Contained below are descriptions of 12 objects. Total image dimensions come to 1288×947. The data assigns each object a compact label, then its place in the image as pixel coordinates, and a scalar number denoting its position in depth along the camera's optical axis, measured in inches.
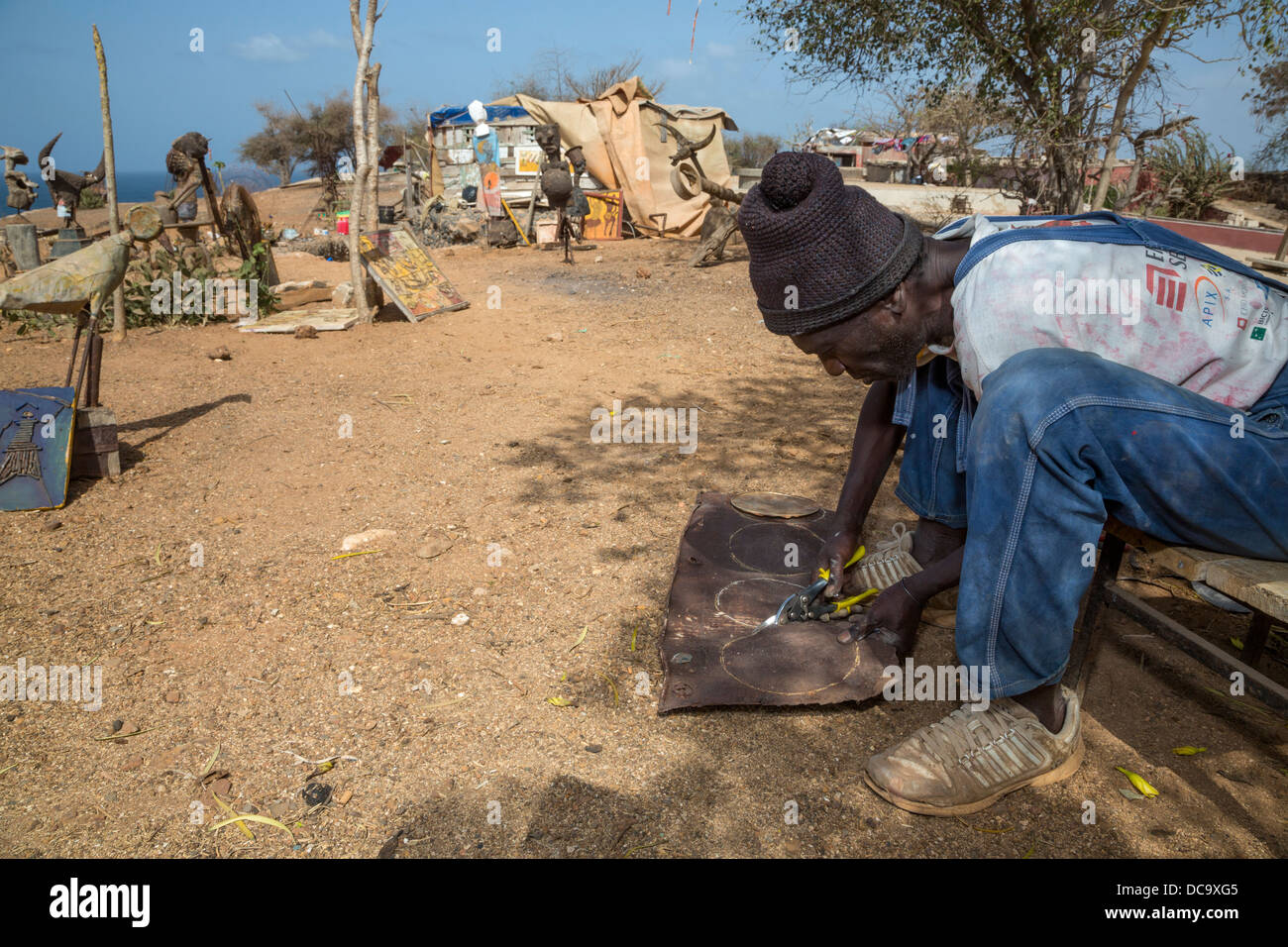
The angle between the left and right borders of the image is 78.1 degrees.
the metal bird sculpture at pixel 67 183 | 392.2
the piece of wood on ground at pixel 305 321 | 268.4
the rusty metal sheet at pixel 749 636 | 85.3
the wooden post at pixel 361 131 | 252.8
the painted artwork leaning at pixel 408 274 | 279.6
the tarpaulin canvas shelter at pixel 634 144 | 540.7
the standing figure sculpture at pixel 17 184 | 401.1
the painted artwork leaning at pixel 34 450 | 133.6
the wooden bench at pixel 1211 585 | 59.1
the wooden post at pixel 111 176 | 233.9
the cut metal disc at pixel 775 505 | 122.2
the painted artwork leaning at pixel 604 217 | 536.7
